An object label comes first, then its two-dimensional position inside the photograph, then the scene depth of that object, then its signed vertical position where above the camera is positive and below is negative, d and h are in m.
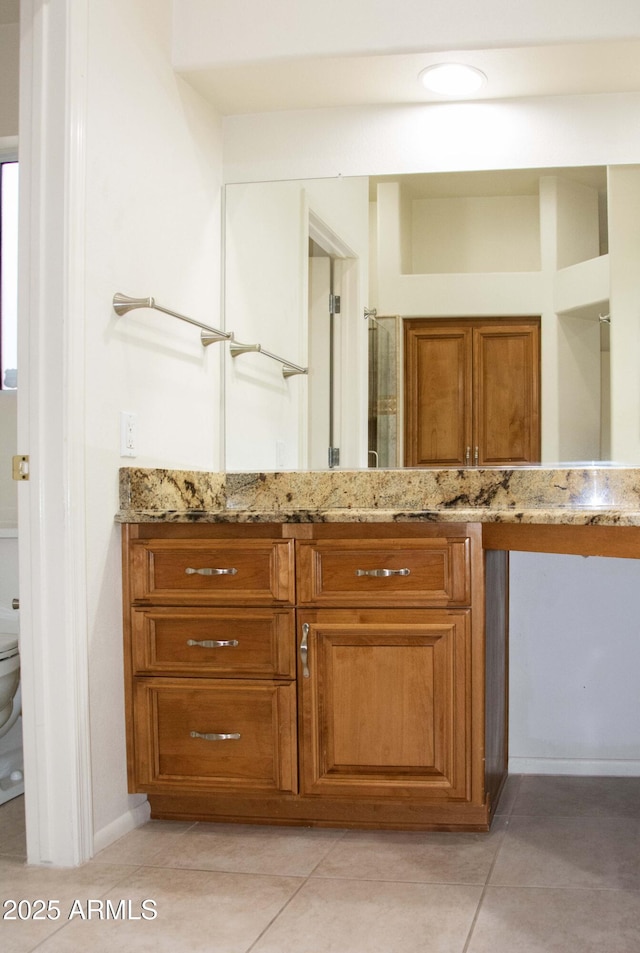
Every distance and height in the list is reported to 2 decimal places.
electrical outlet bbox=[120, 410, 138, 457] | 2.26 +0.10
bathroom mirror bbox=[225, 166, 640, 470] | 2.59 +0.55
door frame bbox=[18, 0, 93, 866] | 2.02 +0.09
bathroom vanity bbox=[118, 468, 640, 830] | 2.12 -0.44
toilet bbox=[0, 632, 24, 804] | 2.42 -0.68
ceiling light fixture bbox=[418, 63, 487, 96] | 2.54 +1.11
